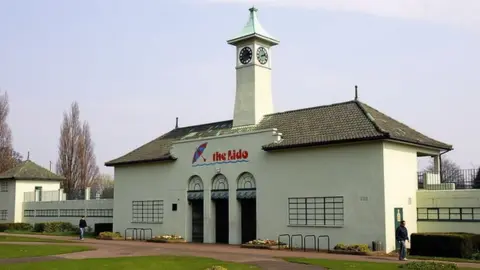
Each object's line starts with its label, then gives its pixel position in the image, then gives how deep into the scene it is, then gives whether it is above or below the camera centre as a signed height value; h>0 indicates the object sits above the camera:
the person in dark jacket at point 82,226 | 37.41 -2.00
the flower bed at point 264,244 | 28.72 -2.54
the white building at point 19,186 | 53.12 +1.02
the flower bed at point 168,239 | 34.75 -2.69
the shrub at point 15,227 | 49.97 -2.75
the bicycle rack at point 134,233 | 38.44 -2.55
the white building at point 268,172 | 26.92 +1.33
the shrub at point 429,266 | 18.72 -2.41
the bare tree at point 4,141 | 60.78 +6.04
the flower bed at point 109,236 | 38.12 -2.73
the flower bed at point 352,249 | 25.41 -2.50
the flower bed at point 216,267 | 18.50 -2.40
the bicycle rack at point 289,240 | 29.37 -2.34
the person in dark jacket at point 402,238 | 22.88 -1.82
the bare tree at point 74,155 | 61.34 +4.56
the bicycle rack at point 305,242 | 28.43 -2.36
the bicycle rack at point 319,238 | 27.94 -2.19
